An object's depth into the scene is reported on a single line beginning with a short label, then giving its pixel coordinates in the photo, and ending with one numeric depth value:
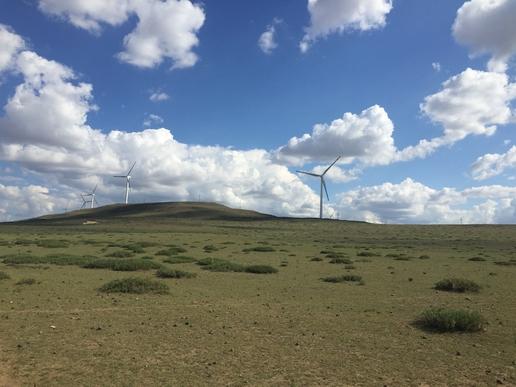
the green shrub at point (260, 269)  31.58
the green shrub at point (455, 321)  15.05
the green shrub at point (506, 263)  38.47
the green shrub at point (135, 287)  21.66
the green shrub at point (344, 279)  27.61
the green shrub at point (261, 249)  52.39
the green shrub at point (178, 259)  38.66
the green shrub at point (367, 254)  48.25
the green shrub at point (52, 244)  54.47
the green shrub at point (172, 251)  46.83
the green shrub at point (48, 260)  35.06
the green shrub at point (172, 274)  27.77
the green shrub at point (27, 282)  23.82
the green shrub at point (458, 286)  24.02
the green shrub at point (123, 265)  31.41
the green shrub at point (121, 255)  41.68
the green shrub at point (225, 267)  32.44
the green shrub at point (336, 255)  45.25
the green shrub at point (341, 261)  39.06
